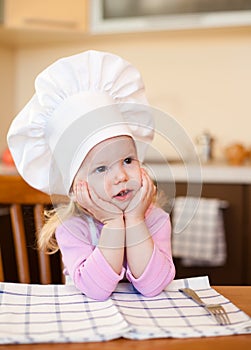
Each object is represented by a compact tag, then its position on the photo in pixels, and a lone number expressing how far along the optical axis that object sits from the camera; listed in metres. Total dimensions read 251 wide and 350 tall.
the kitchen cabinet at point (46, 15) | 2.69
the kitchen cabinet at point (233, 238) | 2.41
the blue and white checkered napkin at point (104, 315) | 0.73
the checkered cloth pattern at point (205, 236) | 2.39
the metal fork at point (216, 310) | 0.79
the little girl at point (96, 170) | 0.85
